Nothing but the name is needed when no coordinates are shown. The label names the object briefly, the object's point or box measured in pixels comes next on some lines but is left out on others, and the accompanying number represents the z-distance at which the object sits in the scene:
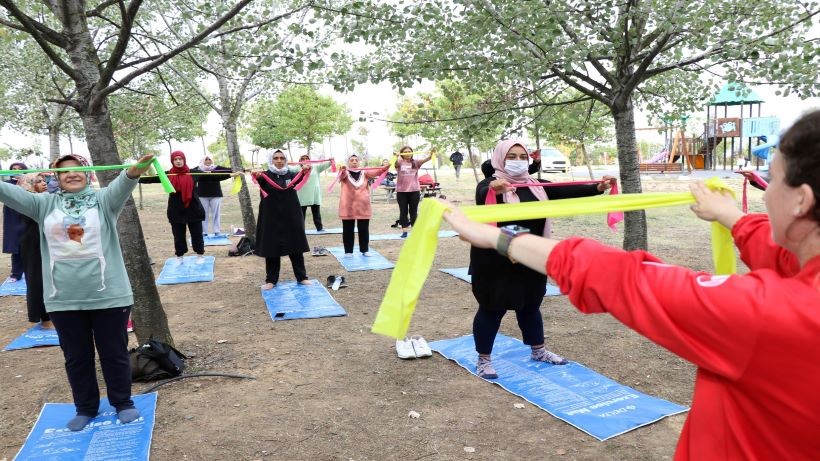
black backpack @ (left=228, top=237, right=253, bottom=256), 10.39
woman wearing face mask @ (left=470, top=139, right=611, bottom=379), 4.16
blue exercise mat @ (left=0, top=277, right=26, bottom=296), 7.86
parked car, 34.84
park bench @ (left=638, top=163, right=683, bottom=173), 29.73
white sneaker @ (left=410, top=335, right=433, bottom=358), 4.96
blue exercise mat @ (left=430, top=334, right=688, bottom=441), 3.63
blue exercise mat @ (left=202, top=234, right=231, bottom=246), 11.91
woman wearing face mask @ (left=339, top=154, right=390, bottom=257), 9.48
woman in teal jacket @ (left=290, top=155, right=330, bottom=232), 12.10
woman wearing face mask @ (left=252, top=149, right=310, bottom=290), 7.35
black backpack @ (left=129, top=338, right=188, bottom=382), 4.47
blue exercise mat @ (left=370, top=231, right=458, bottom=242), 11.98
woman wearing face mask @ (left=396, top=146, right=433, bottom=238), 10.88
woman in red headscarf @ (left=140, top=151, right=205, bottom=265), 8.52
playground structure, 26.05
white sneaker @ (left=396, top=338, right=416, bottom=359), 4.92
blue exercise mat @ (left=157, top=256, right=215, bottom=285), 8.36
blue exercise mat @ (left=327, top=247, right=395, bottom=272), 9.04
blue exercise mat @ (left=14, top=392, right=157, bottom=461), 3.36
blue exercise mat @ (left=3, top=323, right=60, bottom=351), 5.57
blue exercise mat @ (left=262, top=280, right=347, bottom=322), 6.42
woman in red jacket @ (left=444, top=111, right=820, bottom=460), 1.05
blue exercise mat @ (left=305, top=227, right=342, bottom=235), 13.03
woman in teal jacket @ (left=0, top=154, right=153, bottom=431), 3.49
